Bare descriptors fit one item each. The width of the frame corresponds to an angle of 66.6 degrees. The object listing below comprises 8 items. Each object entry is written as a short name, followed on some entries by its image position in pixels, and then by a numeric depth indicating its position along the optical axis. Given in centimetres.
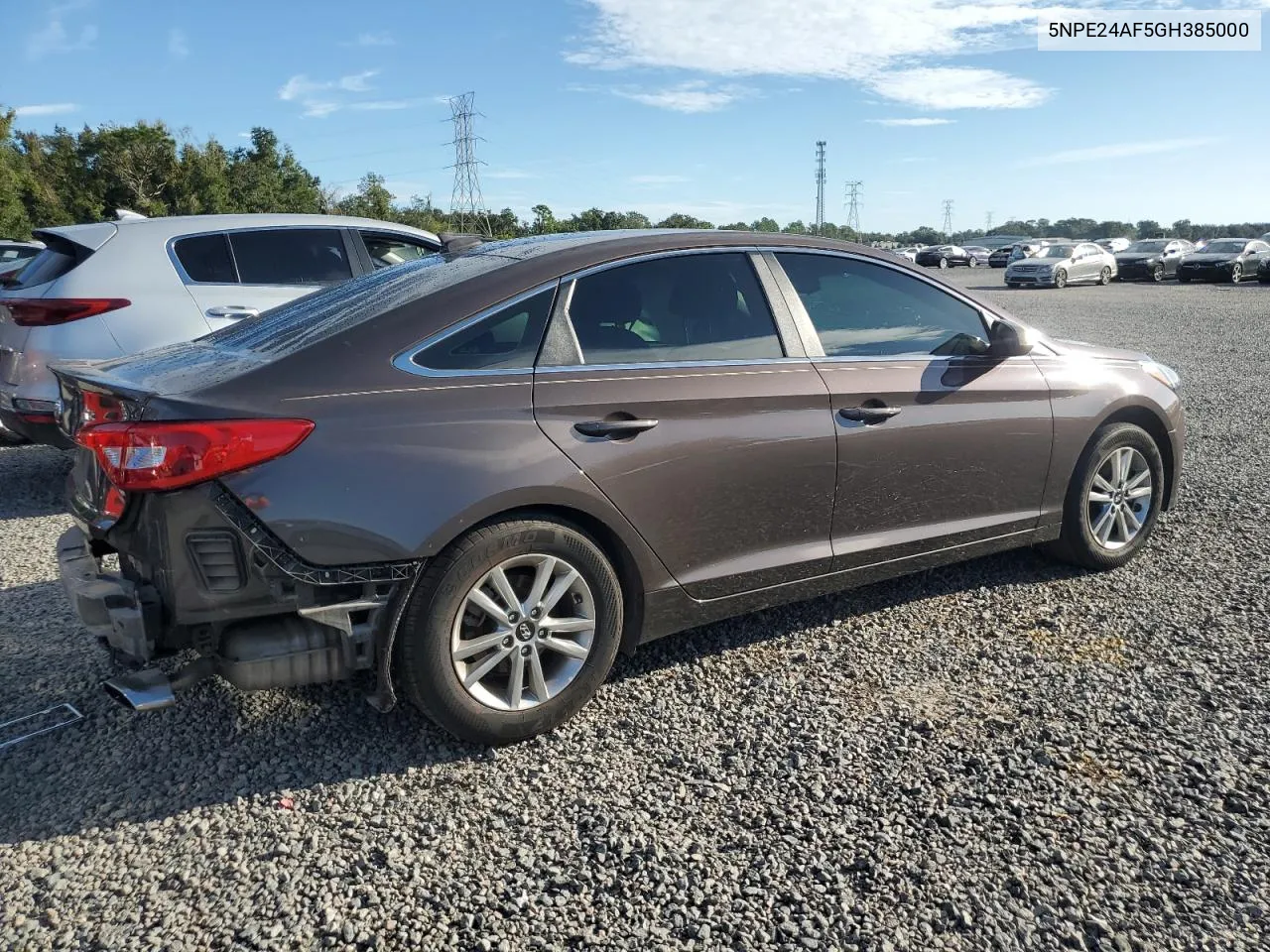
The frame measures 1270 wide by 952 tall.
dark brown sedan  275
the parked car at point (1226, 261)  3416
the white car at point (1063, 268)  3462
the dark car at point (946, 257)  5750
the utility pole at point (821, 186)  9369
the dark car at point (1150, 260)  3791
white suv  575
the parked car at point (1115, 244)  5785
